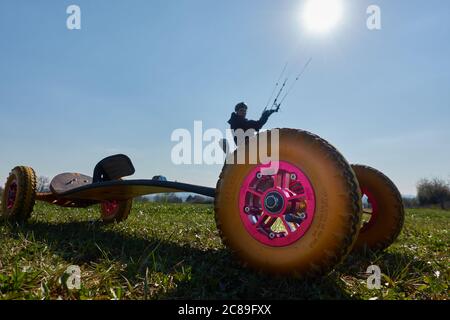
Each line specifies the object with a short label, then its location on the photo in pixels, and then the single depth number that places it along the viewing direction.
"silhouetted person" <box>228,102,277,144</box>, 4.87
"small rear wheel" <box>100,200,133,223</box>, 5.32
